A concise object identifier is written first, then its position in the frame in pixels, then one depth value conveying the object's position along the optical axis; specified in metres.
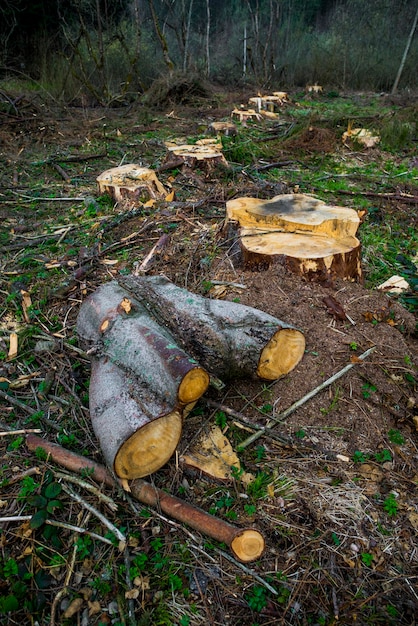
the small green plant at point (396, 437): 2.28
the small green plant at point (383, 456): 2.20
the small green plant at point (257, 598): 1.68
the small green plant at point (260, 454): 2.18
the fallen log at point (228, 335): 2.35
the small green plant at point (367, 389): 2.43
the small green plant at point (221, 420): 2.32
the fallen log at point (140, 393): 1.95
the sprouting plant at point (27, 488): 2.00
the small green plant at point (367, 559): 1.82
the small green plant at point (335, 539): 1.88
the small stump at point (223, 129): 7.88
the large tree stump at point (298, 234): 3.02
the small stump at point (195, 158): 5.87
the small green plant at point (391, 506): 1.98
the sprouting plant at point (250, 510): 1.95
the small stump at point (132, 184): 4.95
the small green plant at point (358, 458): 2.19
